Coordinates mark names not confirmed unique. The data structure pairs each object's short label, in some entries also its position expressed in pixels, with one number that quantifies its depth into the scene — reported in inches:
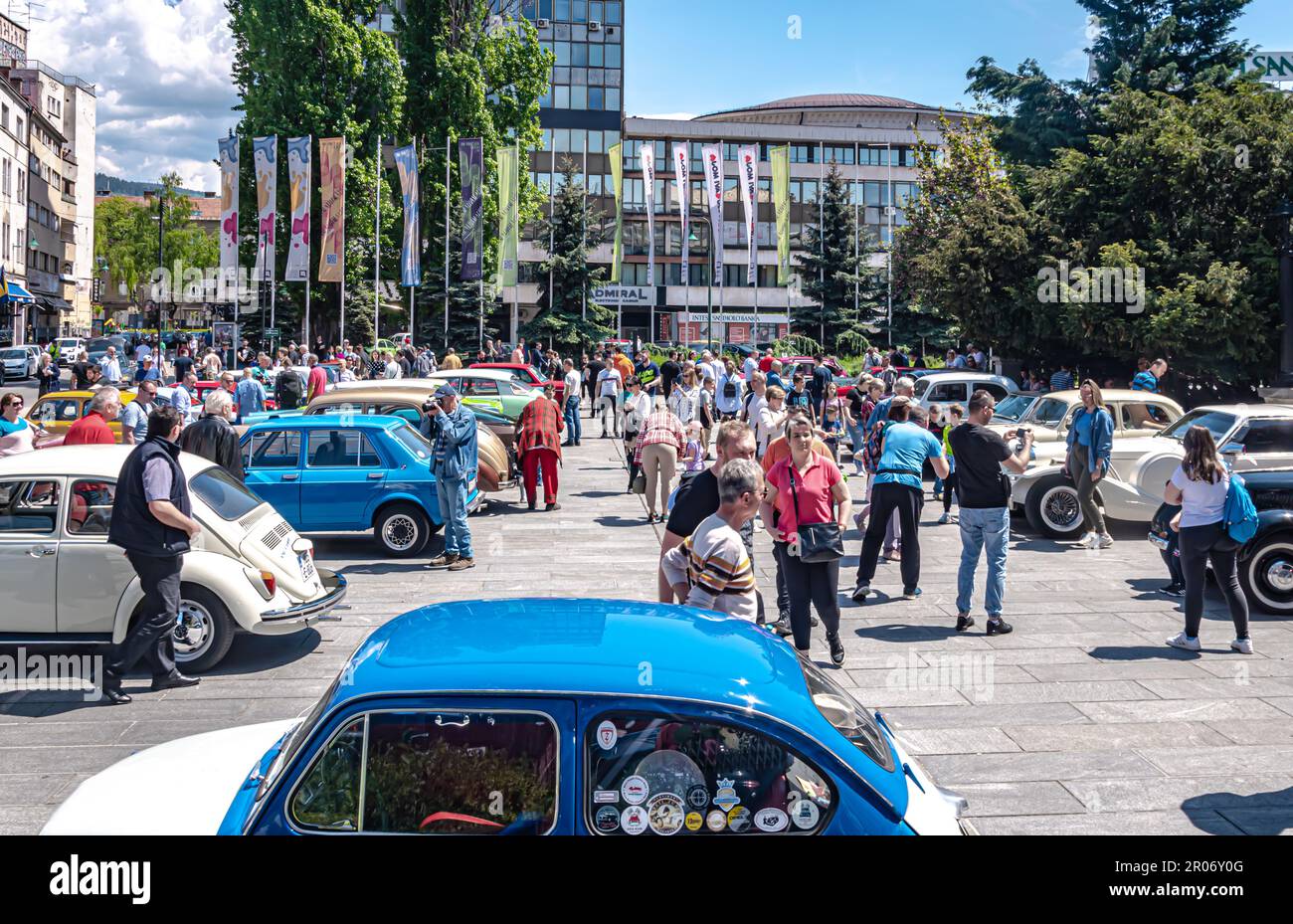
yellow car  770.2
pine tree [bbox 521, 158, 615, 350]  2135.8
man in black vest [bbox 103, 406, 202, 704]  317.1
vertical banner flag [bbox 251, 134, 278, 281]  1615.4
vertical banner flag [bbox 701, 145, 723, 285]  2014.0
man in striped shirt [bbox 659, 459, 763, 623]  259.4
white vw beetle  336.8
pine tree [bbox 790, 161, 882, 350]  2277.3
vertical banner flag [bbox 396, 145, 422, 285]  1707.7
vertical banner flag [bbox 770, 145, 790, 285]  2091.5
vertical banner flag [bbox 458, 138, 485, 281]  1667.1
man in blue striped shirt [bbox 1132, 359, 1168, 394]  777.6
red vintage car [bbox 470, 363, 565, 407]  1074.7
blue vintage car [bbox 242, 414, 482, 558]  531.5
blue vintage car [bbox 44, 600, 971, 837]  147.6
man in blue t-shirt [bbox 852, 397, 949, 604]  425.4
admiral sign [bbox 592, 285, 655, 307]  3095.5
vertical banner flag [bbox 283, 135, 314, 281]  1622.8
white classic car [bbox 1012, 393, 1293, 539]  584.7
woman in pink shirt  338.0
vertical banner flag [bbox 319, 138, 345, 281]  1633.9
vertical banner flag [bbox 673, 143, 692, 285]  2108.8
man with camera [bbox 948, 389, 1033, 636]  387.2
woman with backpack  369.4
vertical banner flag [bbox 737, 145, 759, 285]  2075.5
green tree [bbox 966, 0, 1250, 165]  1224.8
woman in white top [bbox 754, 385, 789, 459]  564.2
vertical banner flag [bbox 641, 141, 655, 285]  2124.8
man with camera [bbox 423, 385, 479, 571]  499.8
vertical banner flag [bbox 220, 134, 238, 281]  1672.0
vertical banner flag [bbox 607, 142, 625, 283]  2025.1
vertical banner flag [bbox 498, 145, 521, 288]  1779.0
